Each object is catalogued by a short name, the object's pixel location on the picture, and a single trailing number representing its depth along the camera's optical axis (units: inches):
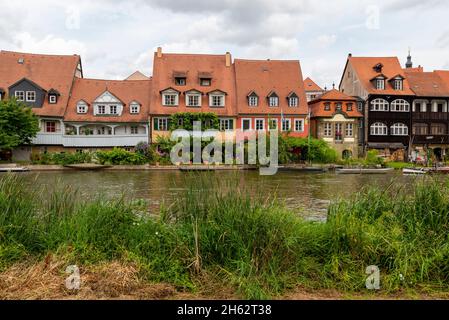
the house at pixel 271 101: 1948.8
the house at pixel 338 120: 1993.1
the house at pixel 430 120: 2119.8
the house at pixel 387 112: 2063.2
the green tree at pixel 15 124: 1555.1
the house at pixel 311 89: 3011.8
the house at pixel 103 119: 1831.9
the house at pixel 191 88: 1908.2
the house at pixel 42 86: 1829.5
